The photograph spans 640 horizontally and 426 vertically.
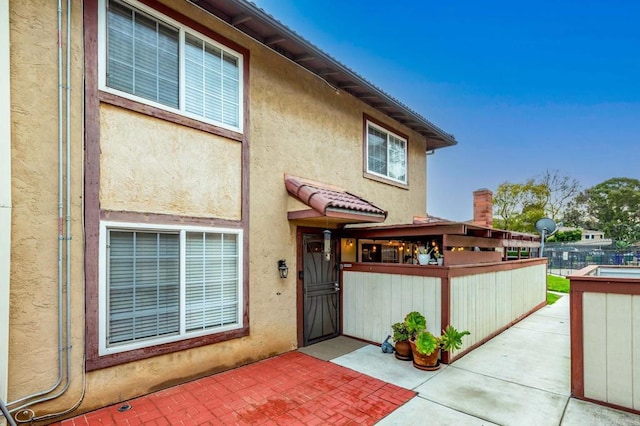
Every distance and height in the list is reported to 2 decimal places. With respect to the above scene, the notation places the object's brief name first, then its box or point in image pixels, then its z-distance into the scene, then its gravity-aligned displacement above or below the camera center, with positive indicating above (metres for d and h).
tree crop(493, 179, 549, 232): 29.22 +1.20
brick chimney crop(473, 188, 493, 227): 11.76 +0.30
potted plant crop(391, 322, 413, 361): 6.49 -2.70
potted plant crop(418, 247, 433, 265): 6.98 -0.94
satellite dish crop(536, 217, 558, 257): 14.41 -0.61
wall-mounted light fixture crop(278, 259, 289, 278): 6.82 -1.17
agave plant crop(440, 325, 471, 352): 5.96 -2.39
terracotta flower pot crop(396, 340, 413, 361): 6.49 -2.83
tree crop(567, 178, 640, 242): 42.78 +0.67
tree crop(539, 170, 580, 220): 34.24 +2.92
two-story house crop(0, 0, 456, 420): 4.04 +0.29
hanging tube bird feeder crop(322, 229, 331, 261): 7.34 -0.68
